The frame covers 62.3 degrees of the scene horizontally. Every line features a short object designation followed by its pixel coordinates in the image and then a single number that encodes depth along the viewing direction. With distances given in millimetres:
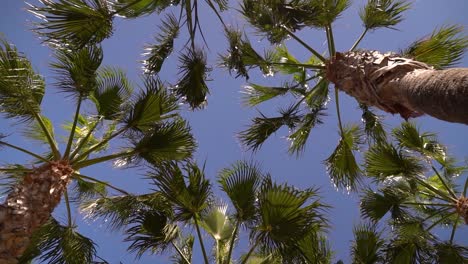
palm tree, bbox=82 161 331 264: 4699
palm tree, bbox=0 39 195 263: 4215
